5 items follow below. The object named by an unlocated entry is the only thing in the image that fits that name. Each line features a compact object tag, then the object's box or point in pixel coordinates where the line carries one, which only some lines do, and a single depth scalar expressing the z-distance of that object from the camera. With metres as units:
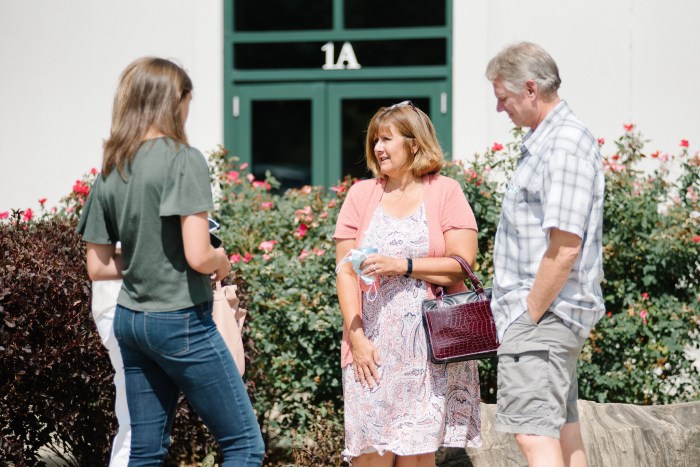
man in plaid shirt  6.17
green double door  14.70
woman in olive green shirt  5.73
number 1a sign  14.75
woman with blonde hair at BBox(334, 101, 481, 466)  7.35
